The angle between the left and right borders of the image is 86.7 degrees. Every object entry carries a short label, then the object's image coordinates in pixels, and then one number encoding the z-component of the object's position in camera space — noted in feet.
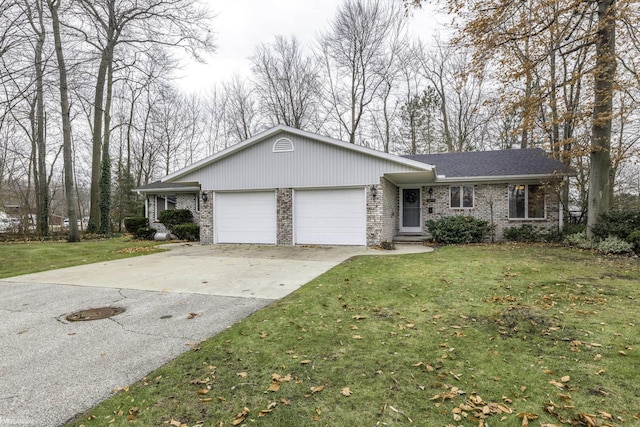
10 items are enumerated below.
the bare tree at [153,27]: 49.08
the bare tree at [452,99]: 73.41
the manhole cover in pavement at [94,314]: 14.57
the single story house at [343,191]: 39.19
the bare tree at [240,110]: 85.25
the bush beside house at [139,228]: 54.08
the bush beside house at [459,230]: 43.09
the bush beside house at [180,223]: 50.85
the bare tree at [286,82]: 79.20
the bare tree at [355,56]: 71.05
